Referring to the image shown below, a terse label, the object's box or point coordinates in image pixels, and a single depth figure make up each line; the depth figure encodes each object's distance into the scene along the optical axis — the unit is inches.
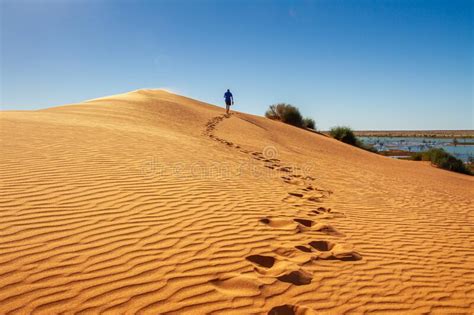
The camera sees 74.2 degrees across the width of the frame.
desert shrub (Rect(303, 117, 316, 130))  1260.2
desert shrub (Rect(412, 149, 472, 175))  737.8
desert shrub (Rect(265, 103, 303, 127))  1201.4
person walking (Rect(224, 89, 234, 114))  863.1
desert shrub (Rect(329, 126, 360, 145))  1072.2
